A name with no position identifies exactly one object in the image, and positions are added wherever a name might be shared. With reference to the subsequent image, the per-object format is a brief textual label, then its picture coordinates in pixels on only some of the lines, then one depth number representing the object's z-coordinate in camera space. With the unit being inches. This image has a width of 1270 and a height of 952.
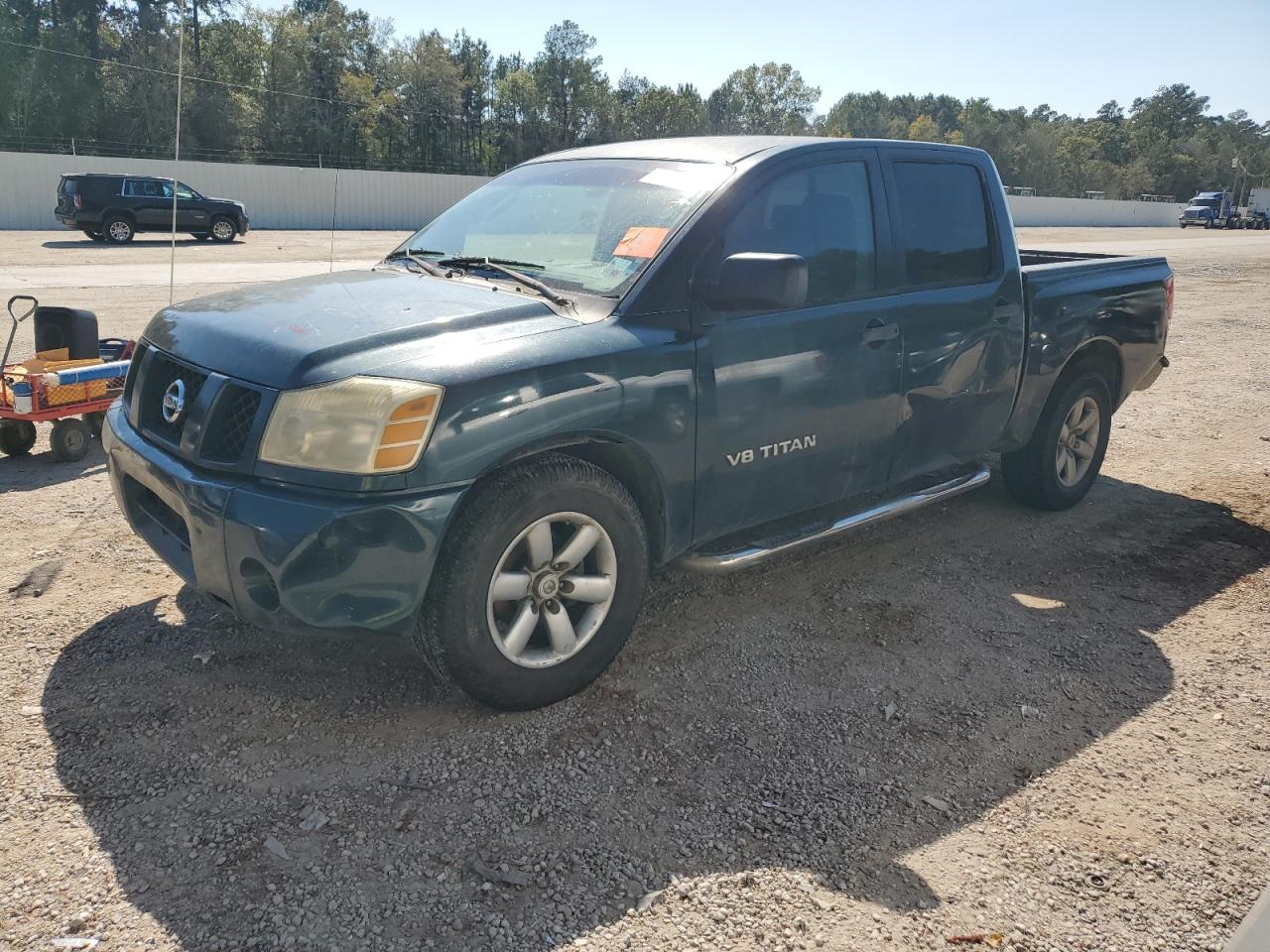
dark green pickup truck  113.7
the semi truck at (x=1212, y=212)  2361.0
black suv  960.9
